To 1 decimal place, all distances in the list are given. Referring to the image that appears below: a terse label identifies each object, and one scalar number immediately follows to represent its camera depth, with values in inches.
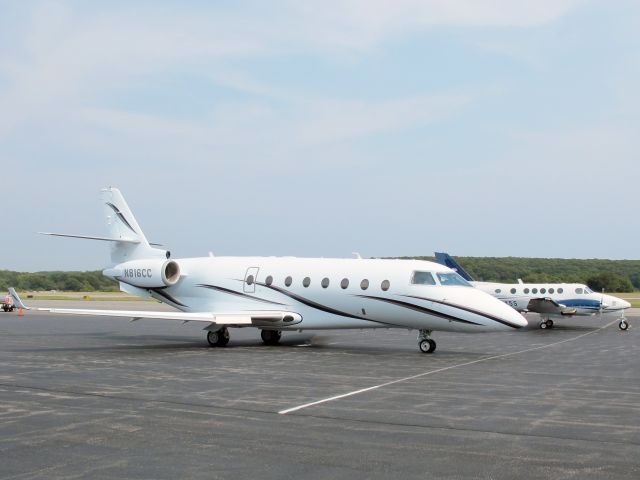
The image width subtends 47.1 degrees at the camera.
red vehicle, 1966.0
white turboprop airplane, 1413.6
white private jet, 766.4
